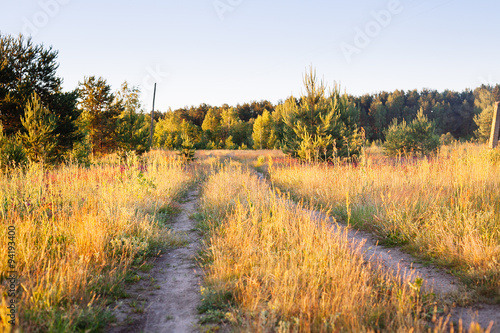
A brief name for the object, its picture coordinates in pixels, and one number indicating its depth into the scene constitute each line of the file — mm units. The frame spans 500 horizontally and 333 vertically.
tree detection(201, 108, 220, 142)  47875
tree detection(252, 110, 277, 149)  39844
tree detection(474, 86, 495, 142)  30856
